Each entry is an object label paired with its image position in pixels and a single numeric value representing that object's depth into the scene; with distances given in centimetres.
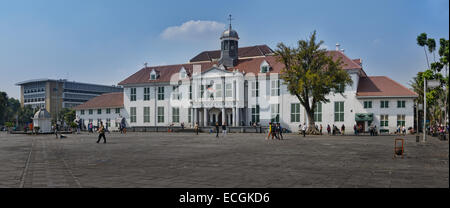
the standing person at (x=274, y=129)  3101
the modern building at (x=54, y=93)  13325
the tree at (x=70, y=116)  8894
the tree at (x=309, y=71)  4009
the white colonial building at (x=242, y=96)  4947
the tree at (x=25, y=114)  11394
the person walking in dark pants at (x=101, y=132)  2567
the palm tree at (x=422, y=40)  3556
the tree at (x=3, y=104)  9300
